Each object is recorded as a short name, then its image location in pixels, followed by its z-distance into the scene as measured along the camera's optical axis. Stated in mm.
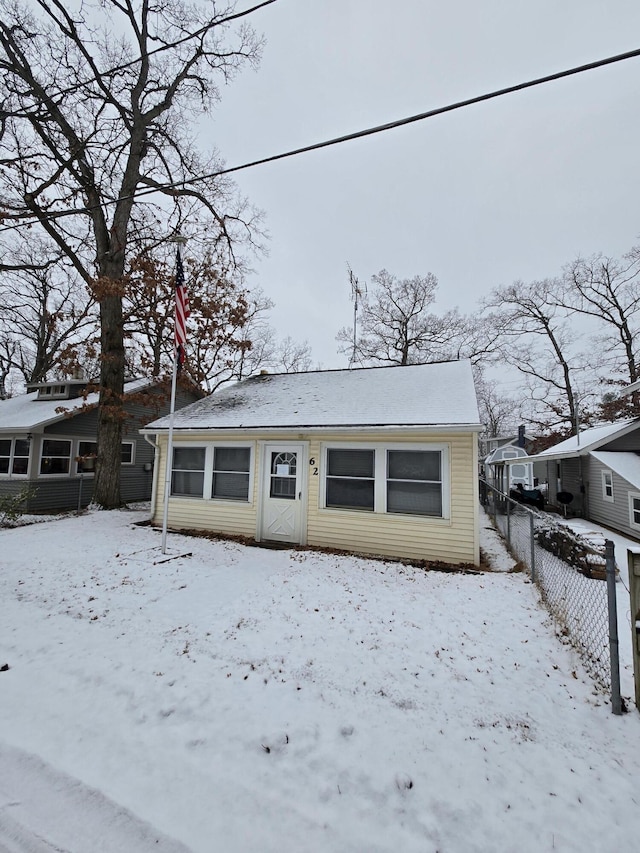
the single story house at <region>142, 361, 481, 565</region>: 7352
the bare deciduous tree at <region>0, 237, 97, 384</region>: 22969
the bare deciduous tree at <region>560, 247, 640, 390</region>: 22719
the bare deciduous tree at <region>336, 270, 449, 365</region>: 25516
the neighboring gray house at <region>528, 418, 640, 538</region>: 11453
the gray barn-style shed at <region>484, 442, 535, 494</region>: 25672
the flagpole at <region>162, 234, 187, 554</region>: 7293
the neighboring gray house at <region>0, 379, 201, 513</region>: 13406
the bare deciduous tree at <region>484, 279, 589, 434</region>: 25797
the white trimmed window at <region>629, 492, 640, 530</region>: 11055
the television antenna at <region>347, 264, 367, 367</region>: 13561
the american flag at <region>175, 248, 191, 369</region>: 7582
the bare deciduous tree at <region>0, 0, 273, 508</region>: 10930
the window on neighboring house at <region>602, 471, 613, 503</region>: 12803
